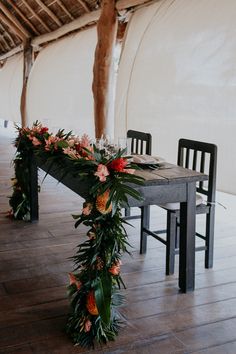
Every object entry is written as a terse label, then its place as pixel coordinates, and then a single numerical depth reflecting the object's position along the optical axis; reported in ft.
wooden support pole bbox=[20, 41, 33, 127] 28.45
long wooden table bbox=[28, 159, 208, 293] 7.20
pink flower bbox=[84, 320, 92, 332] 6.19
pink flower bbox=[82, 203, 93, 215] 6.23
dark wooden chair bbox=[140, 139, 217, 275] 8.50
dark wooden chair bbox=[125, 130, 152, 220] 11.23
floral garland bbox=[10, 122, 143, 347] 6.06
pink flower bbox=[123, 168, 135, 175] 6.33
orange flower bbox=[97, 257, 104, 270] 6.25
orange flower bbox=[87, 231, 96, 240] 6.24
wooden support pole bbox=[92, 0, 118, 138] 16.39
